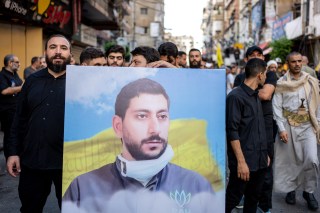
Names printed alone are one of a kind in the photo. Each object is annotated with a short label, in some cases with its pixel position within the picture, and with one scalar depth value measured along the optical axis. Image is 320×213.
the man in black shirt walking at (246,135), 3.77
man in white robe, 5.18
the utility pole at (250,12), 42.72
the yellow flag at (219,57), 24.11
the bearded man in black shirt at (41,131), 3.41
